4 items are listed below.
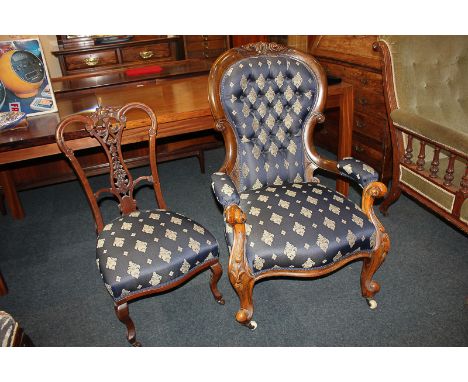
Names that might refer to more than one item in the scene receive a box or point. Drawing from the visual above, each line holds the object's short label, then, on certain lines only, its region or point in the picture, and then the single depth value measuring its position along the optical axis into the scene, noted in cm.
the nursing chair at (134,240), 162
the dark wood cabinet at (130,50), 493
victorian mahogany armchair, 167
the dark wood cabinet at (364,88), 286
